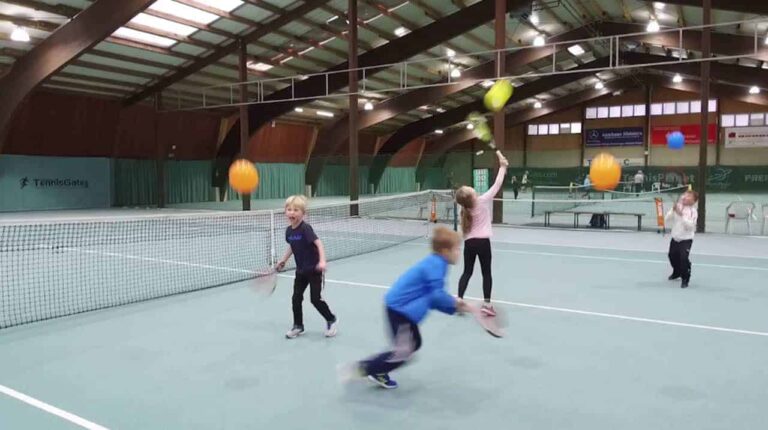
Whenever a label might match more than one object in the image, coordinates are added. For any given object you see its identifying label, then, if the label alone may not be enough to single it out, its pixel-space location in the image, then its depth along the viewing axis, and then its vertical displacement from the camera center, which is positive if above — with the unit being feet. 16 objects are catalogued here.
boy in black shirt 17.42 -1.95
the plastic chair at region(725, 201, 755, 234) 46.19 -1.94
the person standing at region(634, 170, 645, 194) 89.20 +2.18
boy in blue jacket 12.10 -2.33
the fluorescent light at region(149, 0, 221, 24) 54.13 +19.12
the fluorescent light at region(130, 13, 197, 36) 56.39 +18.42
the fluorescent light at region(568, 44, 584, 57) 86.53 +23.81
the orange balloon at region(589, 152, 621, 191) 37.47 +1.49
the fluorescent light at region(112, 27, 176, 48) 58.65 +17.68
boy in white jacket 25.99 -1.72
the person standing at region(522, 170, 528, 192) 108.17 +2.57
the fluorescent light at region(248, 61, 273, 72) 74.11 +17.71
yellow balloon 29.14 +5.32
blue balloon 57.45 +5.51
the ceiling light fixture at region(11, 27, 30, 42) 46.03 +13.56
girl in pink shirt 19.88 -1.33
